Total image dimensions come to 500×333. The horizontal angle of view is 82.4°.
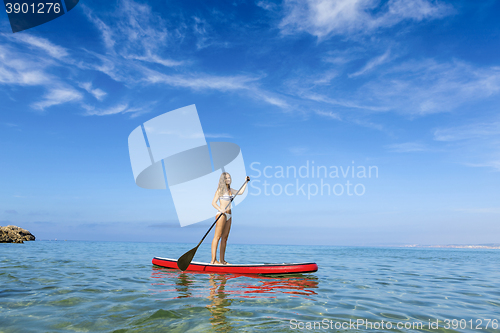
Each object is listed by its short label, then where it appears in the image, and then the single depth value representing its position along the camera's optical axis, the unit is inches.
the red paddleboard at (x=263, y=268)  342.3
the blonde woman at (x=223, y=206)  366.6
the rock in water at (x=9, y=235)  1428.4
